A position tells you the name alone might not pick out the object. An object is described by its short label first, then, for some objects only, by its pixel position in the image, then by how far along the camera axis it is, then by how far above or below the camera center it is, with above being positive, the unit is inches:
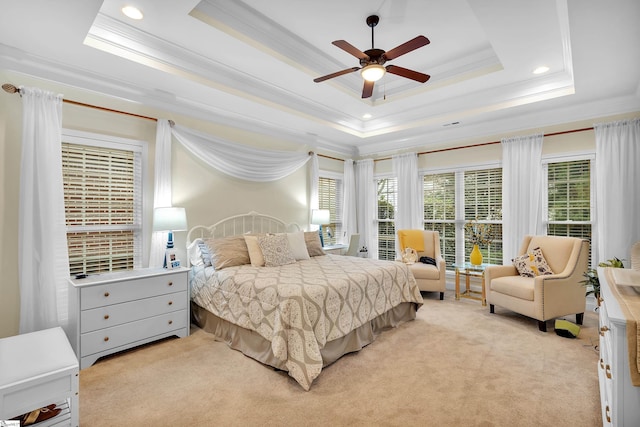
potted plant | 111.3 -25.1
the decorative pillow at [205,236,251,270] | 136.6 -18.6
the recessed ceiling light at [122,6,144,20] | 95.0 +63.2
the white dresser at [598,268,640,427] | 50.9 -29.2
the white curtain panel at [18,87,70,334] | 104.9 -2.5
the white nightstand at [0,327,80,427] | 64.7 -36.5
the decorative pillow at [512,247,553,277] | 148.6 -26.9
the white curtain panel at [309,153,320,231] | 215.9 +17.6
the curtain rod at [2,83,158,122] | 104.3 +42.5
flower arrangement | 177.6 -13.2
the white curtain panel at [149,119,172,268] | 136.8 +13.4
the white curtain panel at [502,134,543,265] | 170.4 +11.2
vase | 176.9 -26.6
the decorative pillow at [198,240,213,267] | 142.0 -20.0
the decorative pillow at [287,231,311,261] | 160.6 -18.6
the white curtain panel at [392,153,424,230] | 217.3 +12.5
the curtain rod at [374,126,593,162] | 163.4 +41.8
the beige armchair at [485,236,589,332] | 132.0 -34.6
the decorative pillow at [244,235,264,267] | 142.6 -18.8
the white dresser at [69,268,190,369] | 104.0 -36.4
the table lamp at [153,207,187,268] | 129.0 -3.6
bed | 95.6 -32.0
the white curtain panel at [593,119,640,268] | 145.2 +11.1
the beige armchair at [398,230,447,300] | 180.2 -34.3
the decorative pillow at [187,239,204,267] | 148.4 -20.2
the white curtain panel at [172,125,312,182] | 153.3 +31.1
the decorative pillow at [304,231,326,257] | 174.2 -18.6
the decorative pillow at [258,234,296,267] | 143.2 -19.0
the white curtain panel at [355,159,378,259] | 245.0 +3.0
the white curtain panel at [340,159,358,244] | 243.0 +6.3
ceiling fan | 93.0 +49.7
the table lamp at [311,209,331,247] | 206.2 -4.1
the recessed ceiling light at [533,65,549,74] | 134.3 +62.2
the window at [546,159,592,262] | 163.8 +6.2
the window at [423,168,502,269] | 191.5 +2.5
